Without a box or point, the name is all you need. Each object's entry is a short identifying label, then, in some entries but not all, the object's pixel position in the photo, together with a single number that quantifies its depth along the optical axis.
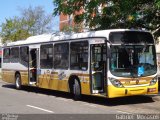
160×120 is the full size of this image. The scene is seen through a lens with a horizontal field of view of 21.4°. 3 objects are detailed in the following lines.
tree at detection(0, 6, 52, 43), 51.67
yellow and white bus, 15.43
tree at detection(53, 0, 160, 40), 17.94
